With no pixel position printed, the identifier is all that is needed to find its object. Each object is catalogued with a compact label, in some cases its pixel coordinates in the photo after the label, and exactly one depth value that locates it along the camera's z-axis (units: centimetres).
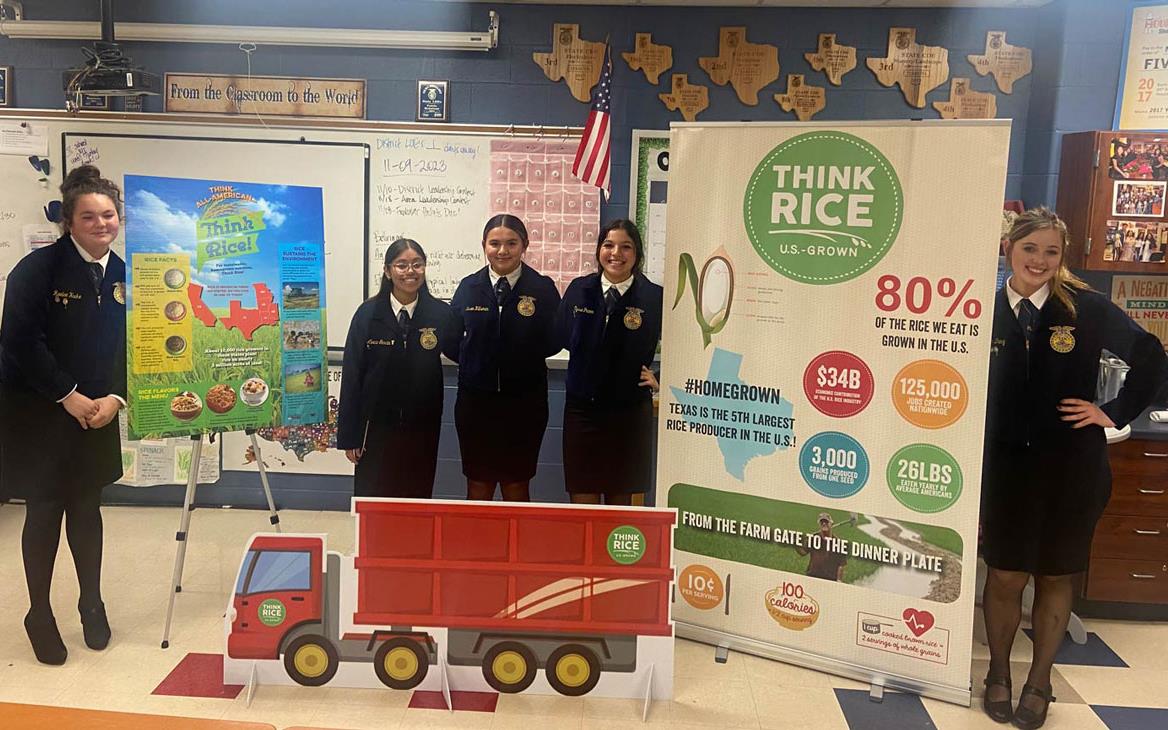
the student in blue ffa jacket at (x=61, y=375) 295
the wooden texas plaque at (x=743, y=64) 436
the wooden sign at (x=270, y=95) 447
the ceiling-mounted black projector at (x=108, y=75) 363
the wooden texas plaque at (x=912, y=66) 432
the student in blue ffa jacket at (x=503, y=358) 347
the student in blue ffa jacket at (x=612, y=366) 345
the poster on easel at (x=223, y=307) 295
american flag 375
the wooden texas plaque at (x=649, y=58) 439
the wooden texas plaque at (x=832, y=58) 434
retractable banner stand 280
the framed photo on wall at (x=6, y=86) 454
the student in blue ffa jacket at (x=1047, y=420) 273
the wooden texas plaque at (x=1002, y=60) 431
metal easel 318
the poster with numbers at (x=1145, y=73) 397
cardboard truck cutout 280
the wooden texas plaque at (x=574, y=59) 440
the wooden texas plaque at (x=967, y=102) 434
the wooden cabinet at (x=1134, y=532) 353
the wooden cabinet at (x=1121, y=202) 389
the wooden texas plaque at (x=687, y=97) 440
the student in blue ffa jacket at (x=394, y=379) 330
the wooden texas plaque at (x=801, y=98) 438
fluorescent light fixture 436
